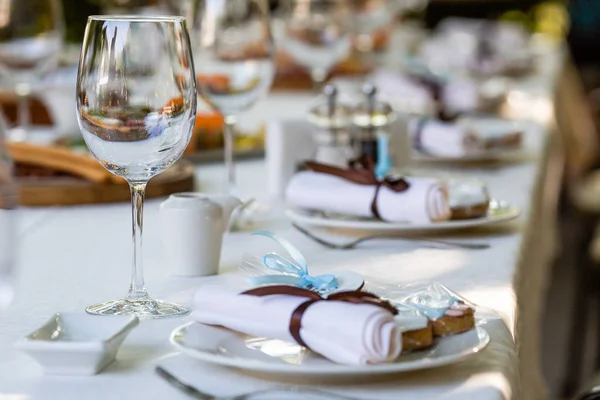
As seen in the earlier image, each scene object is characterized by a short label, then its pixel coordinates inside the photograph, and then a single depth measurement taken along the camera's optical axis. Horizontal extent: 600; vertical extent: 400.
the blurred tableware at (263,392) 1.03
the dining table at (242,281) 1.06
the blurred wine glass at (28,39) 1.95
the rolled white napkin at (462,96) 2.62
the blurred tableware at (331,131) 1.71
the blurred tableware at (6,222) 1.34
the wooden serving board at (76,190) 1.69
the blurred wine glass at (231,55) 1.62
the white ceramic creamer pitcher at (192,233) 1.33
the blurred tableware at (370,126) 1.72
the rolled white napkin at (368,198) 1.46
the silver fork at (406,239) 1.45
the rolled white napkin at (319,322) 1.04
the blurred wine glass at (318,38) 2.43
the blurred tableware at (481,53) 3.61
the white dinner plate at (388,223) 1.46
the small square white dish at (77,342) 1.07
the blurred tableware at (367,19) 3.42
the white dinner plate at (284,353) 1.04
